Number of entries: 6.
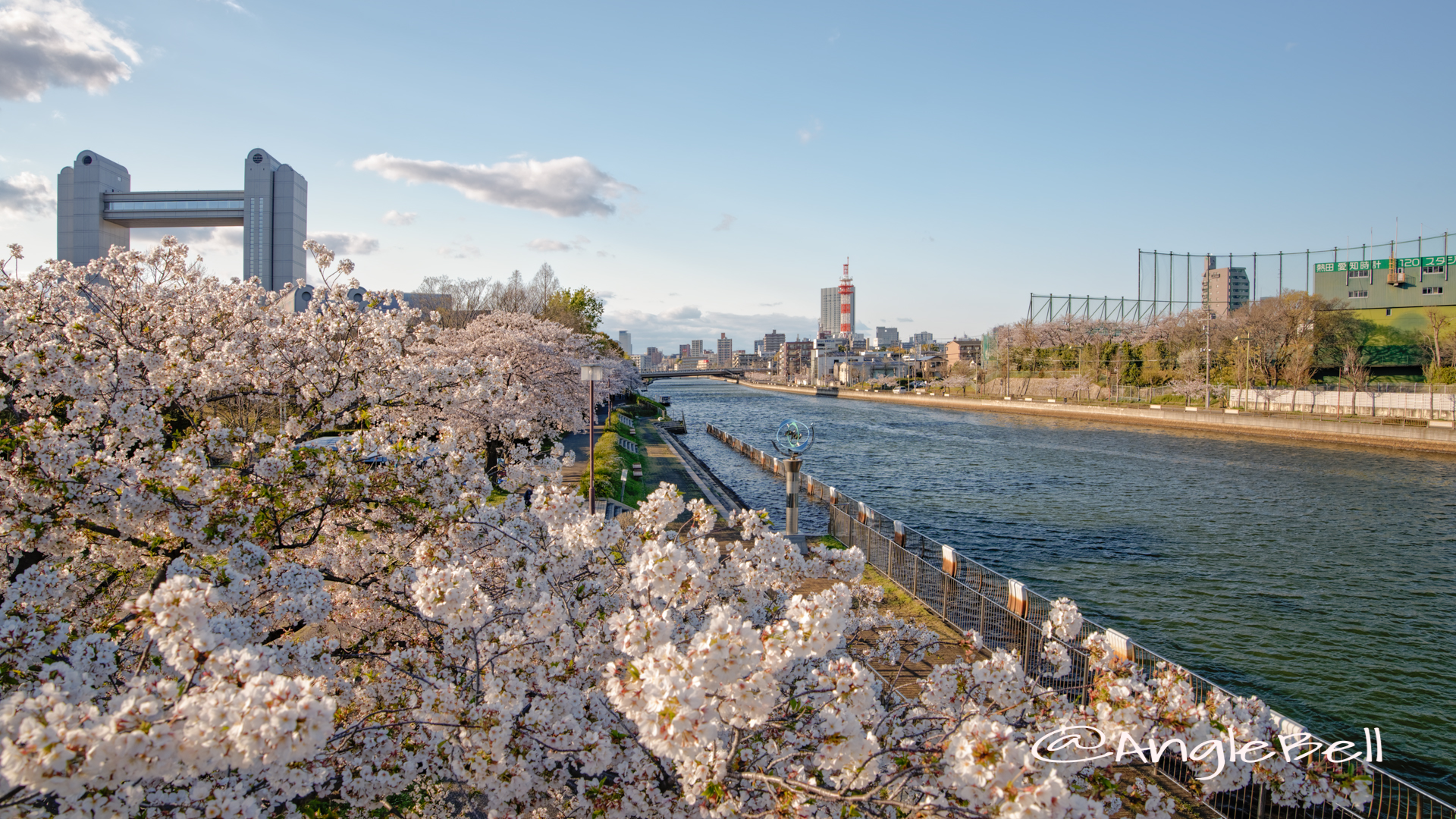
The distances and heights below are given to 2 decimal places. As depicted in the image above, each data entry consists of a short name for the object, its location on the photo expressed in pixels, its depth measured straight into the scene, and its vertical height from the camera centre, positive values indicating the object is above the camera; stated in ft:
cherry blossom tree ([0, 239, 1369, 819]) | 11.03 -4.84
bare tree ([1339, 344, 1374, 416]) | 208.33 +10.57
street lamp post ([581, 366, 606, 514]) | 55.62 +1.15
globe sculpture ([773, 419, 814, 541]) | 59.77 -5.37
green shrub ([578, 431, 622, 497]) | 74.74 -9.10
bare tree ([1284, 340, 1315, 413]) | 211.61 +10.84
